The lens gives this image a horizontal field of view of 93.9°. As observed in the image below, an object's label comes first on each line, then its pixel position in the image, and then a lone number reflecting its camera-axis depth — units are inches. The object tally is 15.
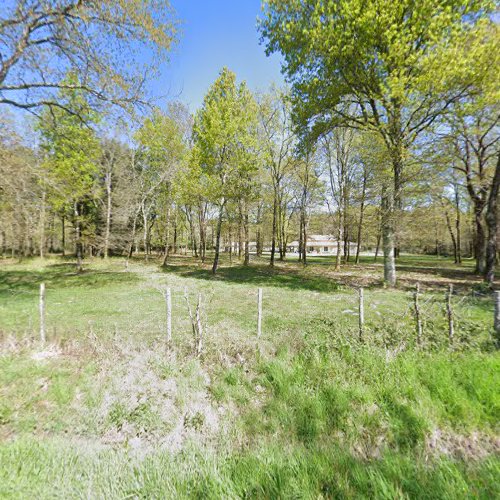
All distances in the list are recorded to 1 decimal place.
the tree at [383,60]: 358.9
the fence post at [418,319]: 201.6
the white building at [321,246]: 3016.7
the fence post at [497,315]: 193.3
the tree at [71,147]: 385.0
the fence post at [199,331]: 199.8
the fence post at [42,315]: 220.5
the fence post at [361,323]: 212.8
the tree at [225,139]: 660.1
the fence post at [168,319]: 217.3
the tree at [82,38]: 300.5
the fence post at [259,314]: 237.4
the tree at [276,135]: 915.4
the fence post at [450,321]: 198.7
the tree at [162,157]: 817.5
